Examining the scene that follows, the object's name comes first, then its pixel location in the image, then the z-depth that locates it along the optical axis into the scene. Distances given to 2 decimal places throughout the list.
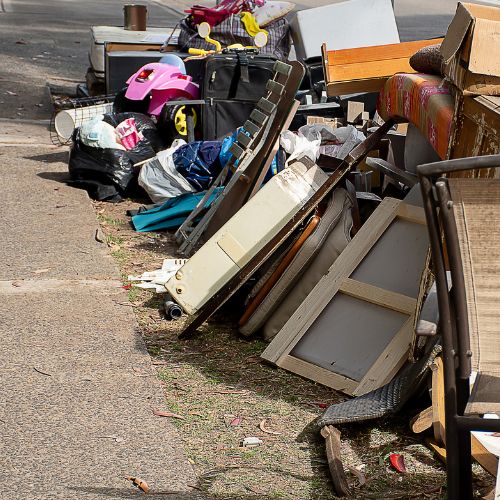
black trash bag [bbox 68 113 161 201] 7.06
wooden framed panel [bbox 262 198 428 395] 4.14
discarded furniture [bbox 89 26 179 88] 9.37
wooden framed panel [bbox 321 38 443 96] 5.50
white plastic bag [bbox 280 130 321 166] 5.57
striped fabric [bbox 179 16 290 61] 8.54
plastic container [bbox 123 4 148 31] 10.80
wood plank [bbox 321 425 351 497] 3.26
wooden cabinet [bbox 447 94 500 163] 3.52
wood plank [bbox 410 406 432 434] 3.61
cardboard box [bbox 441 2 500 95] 3.59
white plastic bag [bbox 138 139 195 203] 6.59
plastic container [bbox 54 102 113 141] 7.78
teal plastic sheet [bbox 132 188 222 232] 6.43
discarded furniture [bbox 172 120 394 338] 4.56
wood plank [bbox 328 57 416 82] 5.50
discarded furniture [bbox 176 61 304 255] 5.49
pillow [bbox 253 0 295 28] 8.61
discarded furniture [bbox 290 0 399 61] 8.31
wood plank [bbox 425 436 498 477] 3.23
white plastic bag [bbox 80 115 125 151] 7.05
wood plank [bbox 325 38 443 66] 5.52
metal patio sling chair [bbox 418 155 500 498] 2.14
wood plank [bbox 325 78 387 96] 5.50
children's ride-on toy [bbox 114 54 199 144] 7.32
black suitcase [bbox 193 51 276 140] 7.30
